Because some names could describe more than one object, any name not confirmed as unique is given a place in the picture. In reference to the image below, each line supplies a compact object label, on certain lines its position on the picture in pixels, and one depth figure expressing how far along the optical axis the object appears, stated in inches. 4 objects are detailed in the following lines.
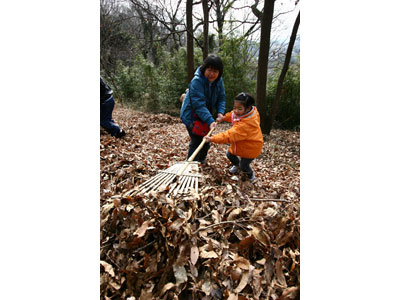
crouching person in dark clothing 69.5
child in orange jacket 77.9
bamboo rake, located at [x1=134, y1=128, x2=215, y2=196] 60.1
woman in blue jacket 80.0
